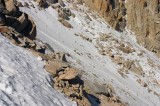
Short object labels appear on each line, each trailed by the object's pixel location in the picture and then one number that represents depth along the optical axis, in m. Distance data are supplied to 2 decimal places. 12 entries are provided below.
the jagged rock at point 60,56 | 19.57
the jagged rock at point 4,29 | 16.72
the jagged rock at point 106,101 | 17.24
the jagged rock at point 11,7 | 19.10
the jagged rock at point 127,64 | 32.81
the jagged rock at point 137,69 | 33.02
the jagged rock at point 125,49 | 35.81
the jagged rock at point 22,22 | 19.48
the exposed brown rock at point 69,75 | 15.20
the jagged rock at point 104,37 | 35.61
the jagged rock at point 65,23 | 33.13
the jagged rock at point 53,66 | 15.18
